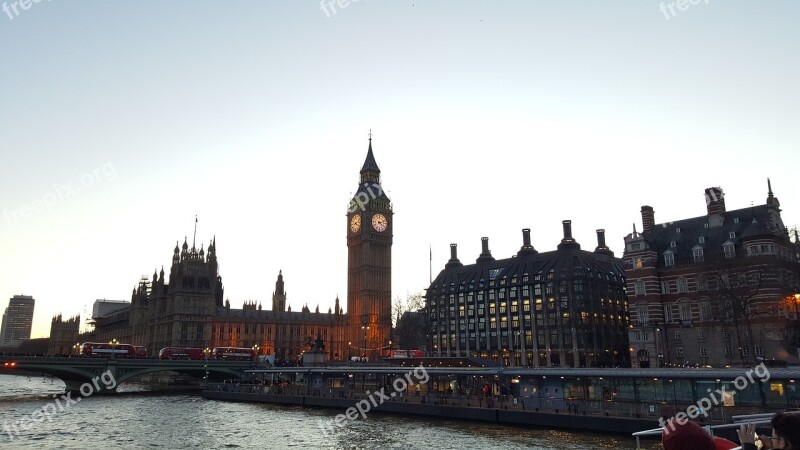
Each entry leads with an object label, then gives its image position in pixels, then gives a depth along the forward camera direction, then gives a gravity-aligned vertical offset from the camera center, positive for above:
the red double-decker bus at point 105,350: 104.75 +2.58
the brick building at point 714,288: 71.25 +8.22
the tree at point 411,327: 158.14 +8.53
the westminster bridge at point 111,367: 90.88 -0.30
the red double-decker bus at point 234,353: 117.51 +1.91
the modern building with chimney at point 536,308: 117.44 +10.24
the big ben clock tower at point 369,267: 170.88 +26.39
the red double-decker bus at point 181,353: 112.50 +1.99
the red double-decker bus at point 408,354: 117.12 +1.26
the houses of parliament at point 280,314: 168.62 +15.06
